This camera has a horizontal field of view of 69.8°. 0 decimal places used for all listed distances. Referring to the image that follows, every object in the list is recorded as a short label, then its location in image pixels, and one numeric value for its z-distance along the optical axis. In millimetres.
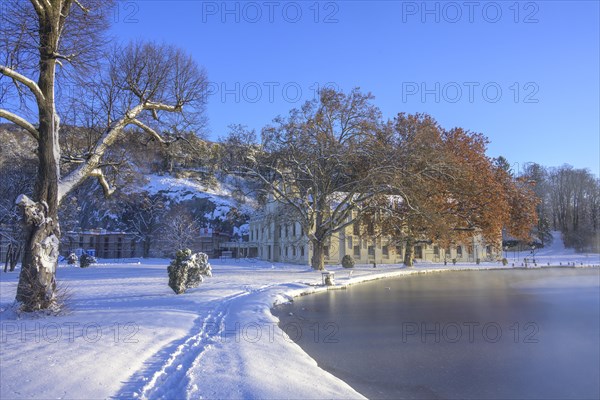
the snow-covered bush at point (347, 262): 40156
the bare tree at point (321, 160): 31188
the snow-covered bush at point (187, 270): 16984
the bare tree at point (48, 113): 10367
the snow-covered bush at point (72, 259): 46250
